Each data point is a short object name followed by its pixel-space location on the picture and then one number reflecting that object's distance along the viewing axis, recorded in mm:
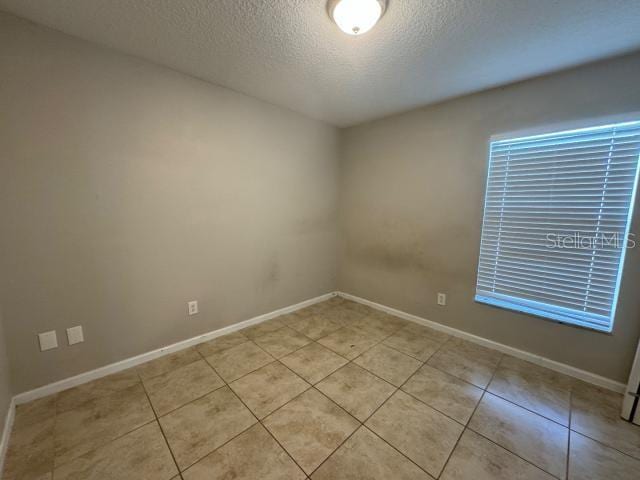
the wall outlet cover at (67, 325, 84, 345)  1685
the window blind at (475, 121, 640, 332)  1702
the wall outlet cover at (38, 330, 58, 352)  1597
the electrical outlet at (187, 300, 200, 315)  2214
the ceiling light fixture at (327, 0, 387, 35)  1245
